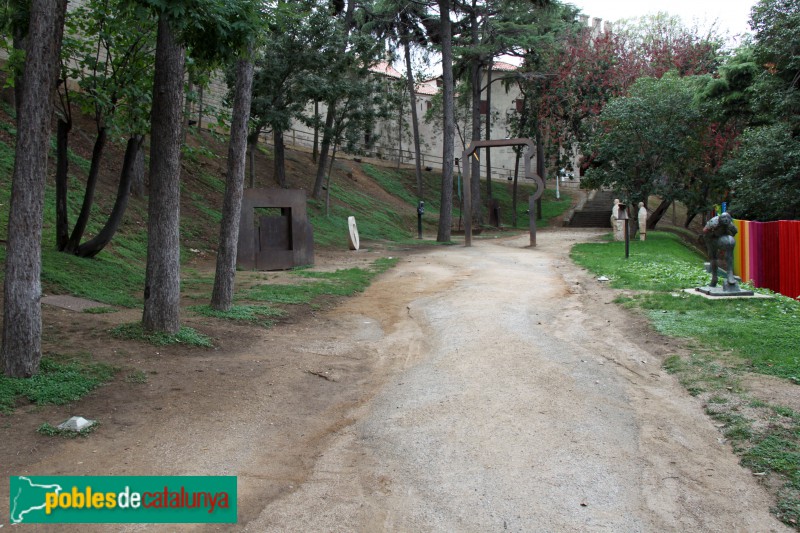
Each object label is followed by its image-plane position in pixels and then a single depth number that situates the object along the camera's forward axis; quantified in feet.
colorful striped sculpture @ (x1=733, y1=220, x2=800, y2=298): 46.32
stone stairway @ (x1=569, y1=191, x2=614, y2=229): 131.34
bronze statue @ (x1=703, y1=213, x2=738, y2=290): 33.63
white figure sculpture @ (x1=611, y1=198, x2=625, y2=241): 82.81
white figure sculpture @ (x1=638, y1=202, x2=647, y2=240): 80.12
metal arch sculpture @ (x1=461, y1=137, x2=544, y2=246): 81.24
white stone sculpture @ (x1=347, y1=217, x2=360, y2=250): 75.72
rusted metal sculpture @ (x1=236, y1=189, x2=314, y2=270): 56.75
